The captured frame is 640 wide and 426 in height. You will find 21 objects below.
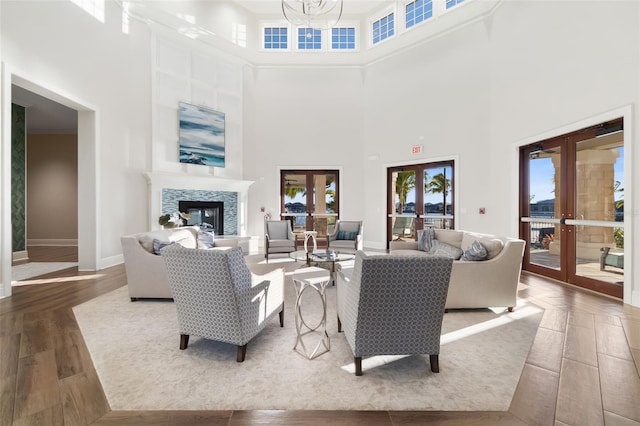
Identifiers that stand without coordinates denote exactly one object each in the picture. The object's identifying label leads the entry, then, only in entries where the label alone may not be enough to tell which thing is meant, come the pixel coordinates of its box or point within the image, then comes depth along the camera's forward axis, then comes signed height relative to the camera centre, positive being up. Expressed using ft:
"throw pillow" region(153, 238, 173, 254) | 13.14 -1.54
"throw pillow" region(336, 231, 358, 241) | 23.03 -1.93
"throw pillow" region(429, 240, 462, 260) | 13.48 -1.87
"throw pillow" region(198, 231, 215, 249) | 17.22 -1.74
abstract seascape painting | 24.62 +6.22
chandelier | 15.35 +16.41
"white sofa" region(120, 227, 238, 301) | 12.66 -2.60
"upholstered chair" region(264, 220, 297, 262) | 22.07 -2.17
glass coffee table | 14.44 -2.41
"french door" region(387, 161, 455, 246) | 24.68 +1.01
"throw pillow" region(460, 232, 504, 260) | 12.07 -1.36
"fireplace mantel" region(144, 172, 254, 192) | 22.61 +2.23
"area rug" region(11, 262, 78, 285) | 16.81 -3.65
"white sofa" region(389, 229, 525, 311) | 11.55 -2.69
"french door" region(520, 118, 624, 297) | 13.74 +0.15
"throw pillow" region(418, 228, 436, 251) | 16.53 -1.61
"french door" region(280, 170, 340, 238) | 29.68 +1.14
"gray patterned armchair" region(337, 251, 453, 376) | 6.66 -2.16
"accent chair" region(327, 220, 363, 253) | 22.33 -2.04
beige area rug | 6.32 -3.96
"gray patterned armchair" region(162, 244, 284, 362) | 7.51 -2.20
